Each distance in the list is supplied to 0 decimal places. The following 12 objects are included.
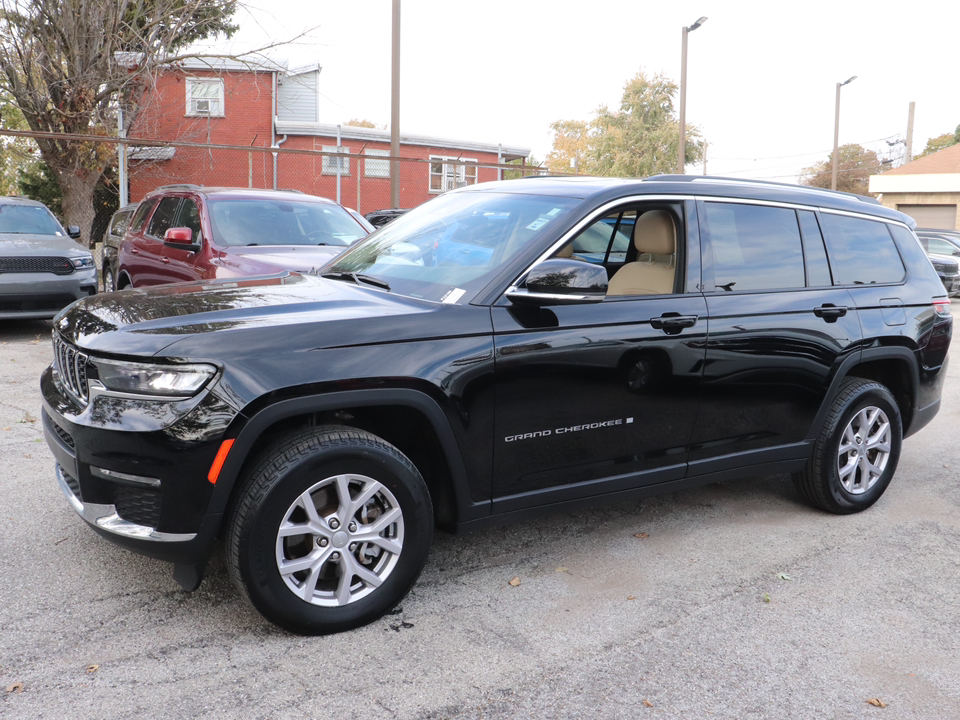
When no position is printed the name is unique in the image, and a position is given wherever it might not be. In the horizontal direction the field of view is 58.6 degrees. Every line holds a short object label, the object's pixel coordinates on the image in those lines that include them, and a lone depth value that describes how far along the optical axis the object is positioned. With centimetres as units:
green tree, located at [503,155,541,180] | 2810
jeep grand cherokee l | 311
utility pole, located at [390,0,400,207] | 1496
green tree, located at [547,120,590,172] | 7219
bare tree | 1886
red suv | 770
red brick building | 2594
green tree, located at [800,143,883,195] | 6359
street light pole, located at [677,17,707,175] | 2330
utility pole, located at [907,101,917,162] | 4778
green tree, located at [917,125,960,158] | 8012
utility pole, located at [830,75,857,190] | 3434
